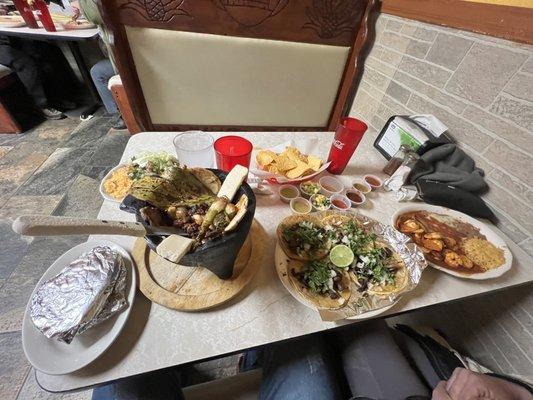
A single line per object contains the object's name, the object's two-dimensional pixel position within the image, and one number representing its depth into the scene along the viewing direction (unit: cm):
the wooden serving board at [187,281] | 48
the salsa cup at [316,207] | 72
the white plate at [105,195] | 67
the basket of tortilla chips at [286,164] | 75
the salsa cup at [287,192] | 75
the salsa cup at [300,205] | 71
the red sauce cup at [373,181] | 82
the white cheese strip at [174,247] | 38
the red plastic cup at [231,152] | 70
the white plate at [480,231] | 59
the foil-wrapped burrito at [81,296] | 41
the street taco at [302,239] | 58
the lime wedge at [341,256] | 57
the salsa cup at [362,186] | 80
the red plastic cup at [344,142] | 77
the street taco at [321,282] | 51
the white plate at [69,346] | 39
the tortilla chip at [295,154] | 82
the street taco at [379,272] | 54
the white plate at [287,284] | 49
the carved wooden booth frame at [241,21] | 105
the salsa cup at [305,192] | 75
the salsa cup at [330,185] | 78
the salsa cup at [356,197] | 75
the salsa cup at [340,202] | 73
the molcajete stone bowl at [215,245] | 40
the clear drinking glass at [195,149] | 76
